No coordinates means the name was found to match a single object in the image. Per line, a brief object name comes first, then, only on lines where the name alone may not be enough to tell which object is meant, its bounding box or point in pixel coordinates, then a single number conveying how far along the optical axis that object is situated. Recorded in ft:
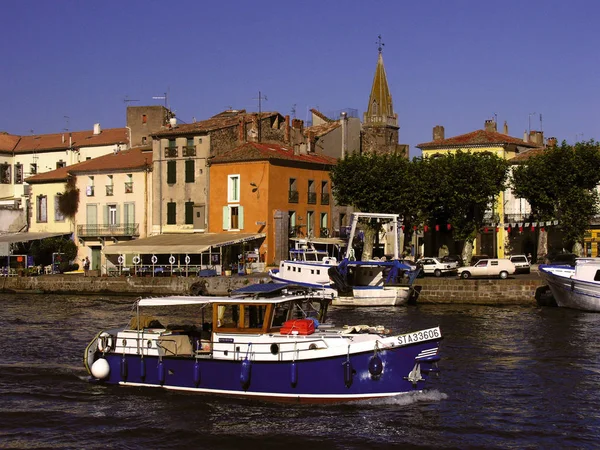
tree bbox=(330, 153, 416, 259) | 225.76
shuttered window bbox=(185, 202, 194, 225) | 245.86
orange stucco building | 235.20
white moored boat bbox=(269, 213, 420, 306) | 187.42
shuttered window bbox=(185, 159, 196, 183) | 245.65
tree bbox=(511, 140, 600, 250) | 217.56
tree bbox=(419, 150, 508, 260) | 224.53
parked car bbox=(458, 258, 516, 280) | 208.85
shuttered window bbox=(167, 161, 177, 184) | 248.52
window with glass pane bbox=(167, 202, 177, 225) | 248.52
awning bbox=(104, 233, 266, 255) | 221.05
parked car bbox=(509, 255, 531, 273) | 215.51
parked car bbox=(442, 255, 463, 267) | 229.04
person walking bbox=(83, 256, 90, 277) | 236.32
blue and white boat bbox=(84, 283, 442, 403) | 84.02
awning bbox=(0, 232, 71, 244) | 253.65
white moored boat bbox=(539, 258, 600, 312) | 167.84
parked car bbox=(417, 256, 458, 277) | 223.71
